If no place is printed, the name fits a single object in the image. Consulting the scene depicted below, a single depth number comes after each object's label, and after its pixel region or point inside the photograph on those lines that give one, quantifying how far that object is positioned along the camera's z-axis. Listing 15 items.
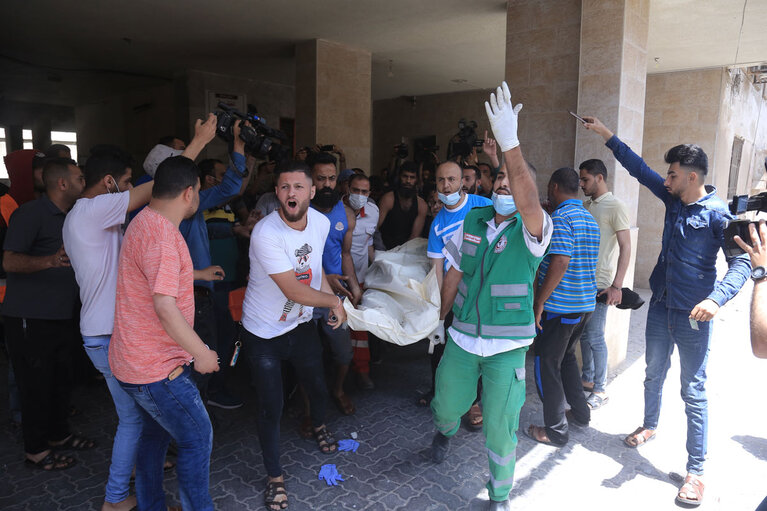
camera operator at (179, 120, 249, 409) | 3.12
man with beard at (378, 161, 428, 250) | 4.81
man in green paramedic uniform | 2.68
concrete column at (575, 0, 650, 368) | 4.58
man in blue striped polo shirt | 3.51
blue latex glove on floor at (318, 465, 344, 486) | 3.10
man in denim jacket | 3.05
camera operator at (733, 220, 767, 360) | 1.71
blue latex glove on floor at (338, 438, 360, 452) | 3.48
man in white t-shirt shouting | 2.74
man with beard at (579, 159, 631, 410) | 4.10
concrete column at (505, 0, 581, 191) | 4.95
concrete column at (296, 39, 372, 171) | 7.59
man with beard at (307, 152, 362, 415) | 3.73
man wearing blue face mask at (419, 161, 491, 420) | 3.42
